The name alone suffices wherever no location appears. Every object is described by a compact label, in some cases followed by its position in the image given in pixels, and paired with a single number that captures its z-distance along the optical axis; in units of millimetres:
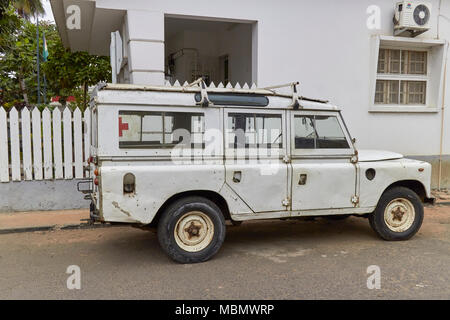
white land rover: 4617
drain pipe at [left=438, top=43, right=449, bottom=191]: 10094
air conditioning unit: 9156
